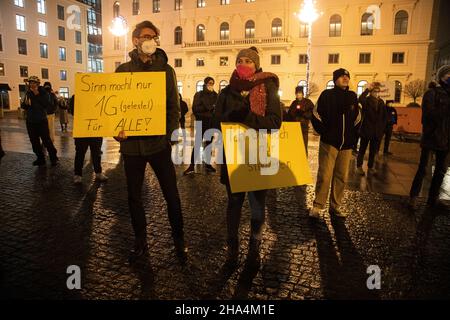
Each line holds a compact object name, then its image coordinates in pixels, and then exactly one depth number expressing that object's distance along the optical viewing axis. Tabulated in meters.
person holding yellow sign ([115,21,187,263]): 3.34
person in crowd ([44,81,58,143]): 9.06
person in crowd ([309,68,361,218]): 4.79
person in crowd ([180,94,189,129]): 8.61
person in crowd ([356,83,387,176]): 8.40
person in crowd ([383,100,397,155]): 11.59
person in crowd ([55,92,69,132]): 17.45
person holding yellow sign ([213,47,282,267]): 3.16
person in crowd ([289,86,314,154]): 8.26
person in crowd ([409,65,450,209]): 5.27
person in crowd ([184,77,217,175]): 7.63
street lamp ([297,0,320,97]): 22.69
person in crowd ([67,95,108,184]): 6.71
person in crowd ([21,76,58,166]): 8.12
